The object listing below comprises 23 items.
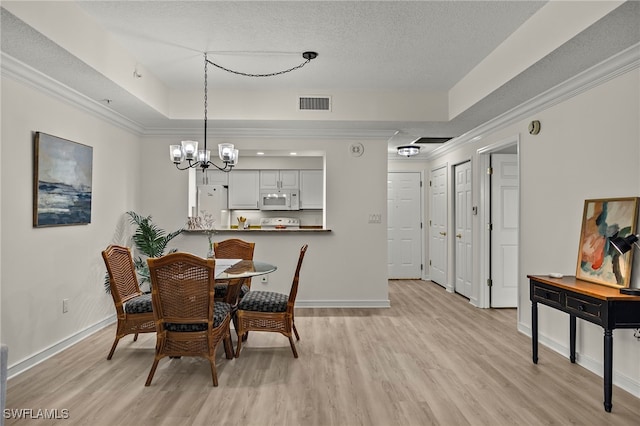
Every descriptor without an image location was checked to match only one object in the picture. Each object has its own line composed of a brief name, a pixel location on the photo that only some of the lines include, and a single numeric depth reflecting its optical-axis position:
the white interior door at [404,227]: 7.73
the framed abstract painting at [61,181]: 3.28
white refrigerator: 6.73
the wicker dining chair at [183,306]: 2.81
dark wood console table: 2.52
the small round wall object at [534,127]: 3.97
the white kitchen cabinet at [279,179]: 7.35
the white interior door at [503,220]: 5.28
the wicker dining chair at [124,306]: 3.37
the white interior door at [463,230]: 5.77
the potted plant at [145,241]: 4.80
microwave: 7.32
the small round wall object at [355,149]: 5.45
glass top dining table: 3.16
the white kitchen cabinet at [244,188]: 7.35
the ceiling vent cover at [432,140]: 6.20
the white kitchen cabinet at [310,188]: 7.38
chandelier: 3.56
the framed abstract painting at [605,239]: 2.79
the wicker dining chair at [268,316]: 3.47
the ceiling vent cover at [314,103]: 4.87
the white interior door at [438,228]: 6.84
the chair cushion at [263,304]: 3.48
